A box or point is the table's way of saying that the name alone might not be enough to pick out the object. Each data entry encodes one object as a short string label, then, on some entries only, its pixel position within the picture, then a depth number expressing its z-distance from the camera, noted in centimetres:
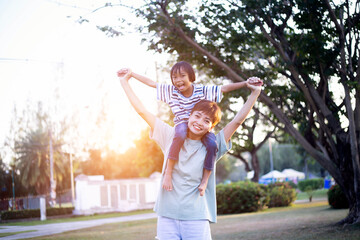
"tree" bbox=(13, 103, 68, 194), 2919
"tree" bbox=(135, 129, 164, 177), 3453
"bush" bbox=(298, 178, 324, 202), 4750
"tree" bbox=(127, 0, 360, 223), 980
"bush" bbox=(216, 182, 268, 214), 2103
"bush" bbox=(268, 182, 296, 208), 2391
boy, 339
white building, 2852
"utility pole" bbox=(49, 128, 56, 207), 3092
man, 297
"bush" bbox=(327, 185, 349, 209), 1694
